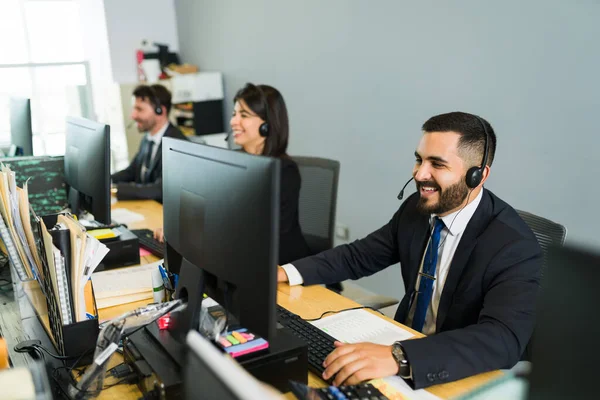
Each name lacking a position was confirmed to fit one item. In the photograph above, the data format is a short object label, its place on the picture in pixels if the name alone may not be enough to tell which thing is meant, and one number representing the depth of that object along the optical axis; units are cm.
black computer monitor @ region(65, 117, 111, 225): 170
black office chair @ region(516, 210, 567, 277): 148
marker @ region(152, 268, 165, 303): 135
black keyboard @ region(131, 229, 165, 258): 194
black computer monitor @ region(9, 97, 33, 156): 260
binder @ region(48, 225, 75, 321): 110
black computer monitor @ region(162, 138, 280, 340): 89
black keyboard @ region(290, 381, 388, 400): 98
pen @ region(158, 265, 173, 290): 131
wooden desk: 110
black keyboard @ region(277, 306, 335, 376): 117
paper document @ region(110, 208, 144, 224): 244
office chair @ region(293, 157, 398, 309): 217
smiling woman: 246
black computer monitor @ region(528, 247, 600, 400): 59
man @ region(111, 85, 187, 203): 324
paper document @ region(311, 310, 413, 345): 131
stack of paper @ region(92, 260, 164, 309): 151
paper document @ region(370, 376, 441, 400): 107
